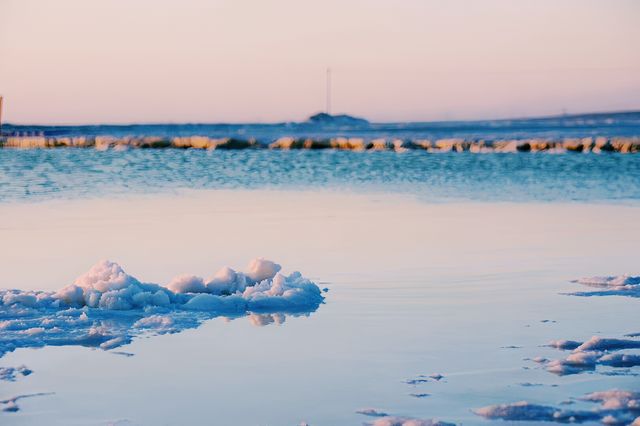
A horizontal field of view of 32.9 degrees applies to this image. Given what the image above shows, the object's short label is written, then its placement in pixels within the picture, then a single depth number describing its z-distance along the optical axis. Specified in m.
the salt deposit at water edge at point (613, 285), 10.52
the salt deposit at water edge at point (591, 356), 7.30
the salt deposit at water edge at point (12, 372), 7.07
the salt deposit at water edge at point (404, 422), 5.99
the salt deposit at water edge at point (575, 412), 6.08
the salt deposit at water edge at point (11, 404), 6.33
